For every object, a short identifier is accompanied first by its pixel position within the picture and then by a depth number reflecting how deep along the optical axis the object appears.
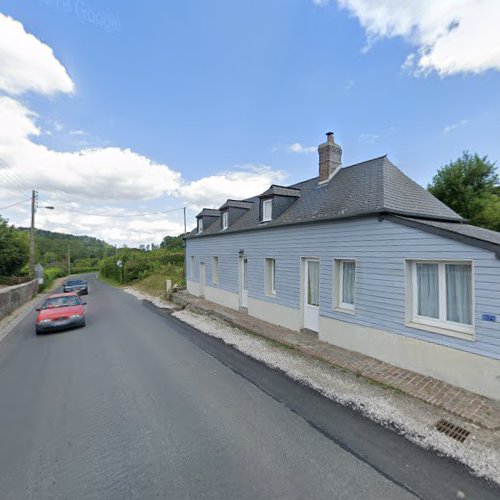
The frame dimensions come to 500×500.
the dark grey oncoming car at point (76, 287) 20.67
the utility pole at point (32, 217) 22.61
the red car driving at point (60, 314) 9.70
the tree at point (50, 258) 64.47
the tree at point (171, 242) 55.62
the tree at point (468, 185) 15.44
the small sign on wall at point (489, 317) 4.68
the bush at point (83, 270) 60.78
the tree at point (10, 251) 24.66
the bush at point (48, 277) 25.80
